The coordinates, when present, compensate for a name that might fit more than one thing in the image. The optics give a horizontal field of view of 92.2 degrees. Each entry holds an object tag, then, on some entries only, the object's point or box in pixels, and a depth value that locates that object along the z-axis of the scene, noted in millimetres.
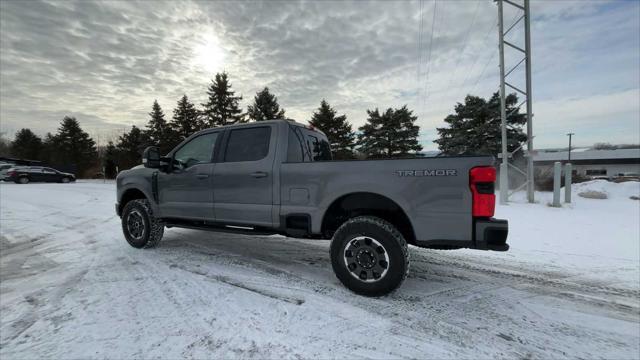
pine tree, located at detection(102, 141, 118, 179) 34481
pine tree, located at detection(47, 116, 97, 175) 41875
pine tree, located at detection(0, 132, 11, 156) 61906
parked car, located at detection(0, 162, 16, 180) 26039
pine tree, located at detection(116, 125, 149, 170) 37781
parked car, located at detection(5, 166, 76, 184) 23891
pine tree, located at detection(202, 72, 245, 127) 32438
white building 47312
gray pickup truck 3129
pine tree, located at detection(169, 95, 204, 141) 33656
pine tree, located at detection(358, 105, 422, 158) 26484
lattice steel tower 10723
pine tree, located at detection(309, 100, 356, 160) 29469
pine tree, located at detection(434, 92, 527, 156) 19188
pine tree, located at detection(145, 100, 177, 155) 33375
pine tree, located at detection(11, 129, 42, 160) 46781
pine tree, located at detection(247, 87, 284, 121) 29688
